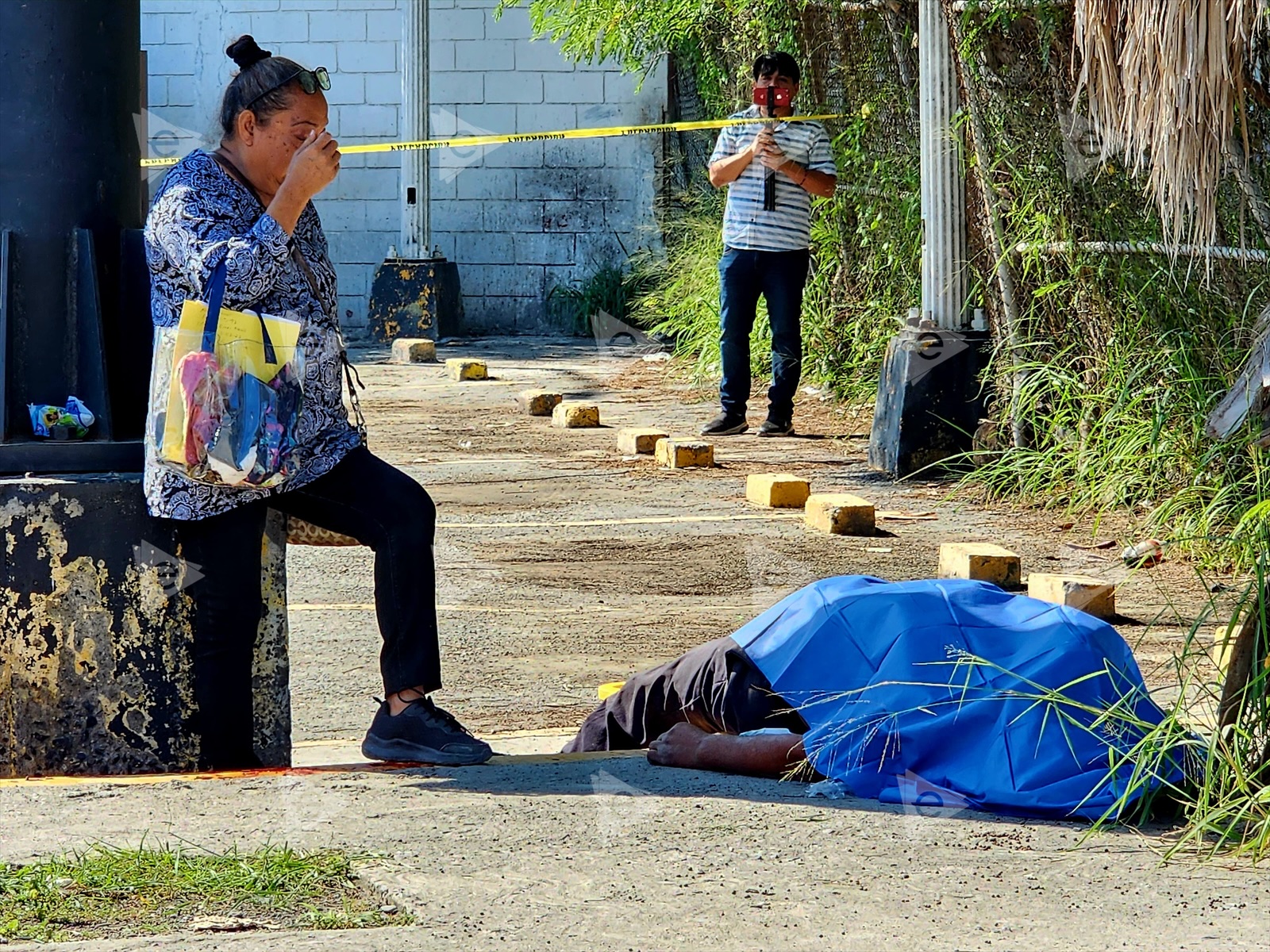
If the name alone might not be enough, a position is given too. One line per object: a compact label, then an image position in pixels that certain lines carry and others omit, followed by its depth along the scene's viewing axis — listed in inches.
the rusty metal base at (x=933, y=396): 685.3
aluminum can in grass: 533.5
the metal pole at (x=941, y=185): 683.4
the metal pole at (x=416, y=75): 1242.0
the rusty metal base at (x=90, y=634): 328.8
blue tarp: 295.7
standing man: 770.2
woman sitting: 323.0
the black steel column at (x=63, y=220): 338.3
